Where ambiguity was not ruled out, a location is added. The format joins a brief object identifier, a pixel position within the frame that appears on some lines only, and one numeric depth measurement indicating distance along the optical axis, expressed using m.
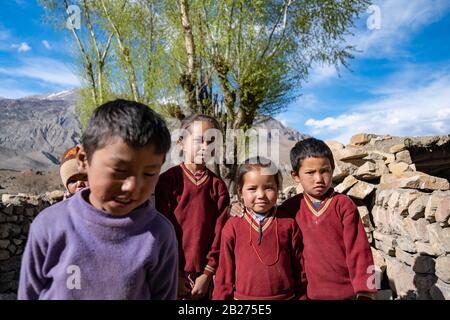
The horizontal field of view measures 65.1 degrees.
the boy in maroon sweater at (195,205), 2.35
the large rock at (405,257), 3.65
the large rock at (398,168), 5.16
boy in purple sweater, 1.22
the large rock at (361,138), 7.35
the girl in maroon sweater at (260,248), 2.16
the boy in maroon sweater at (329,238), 2.17
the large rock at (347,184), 4.86
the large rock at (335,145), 6.11
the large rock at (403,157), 6.05
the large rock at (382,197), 4.18
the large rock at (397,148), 6.29
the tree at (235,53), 8.59
